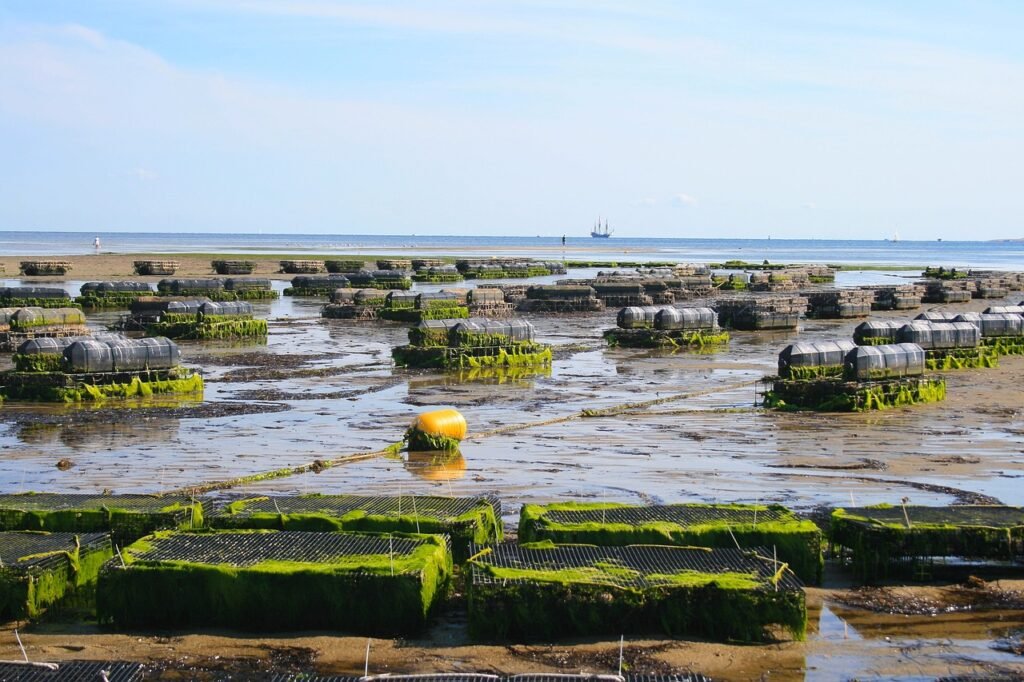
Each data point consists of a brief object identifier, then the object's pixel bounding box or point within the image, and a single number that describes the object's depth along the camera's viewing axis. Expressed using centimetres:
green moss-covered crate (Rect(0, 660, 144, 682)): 1055
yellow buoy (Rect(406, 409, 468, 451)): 2375
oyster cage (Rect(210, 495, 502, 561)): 1538
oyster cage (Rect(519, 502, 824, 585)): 1453
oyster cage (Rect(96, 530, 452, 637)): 1279
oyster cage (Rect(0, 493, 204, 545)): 1581
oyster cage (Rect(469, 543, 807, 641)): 1250
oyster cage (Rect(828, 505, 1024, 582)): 1476
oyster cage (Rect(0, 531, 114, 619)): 1310
